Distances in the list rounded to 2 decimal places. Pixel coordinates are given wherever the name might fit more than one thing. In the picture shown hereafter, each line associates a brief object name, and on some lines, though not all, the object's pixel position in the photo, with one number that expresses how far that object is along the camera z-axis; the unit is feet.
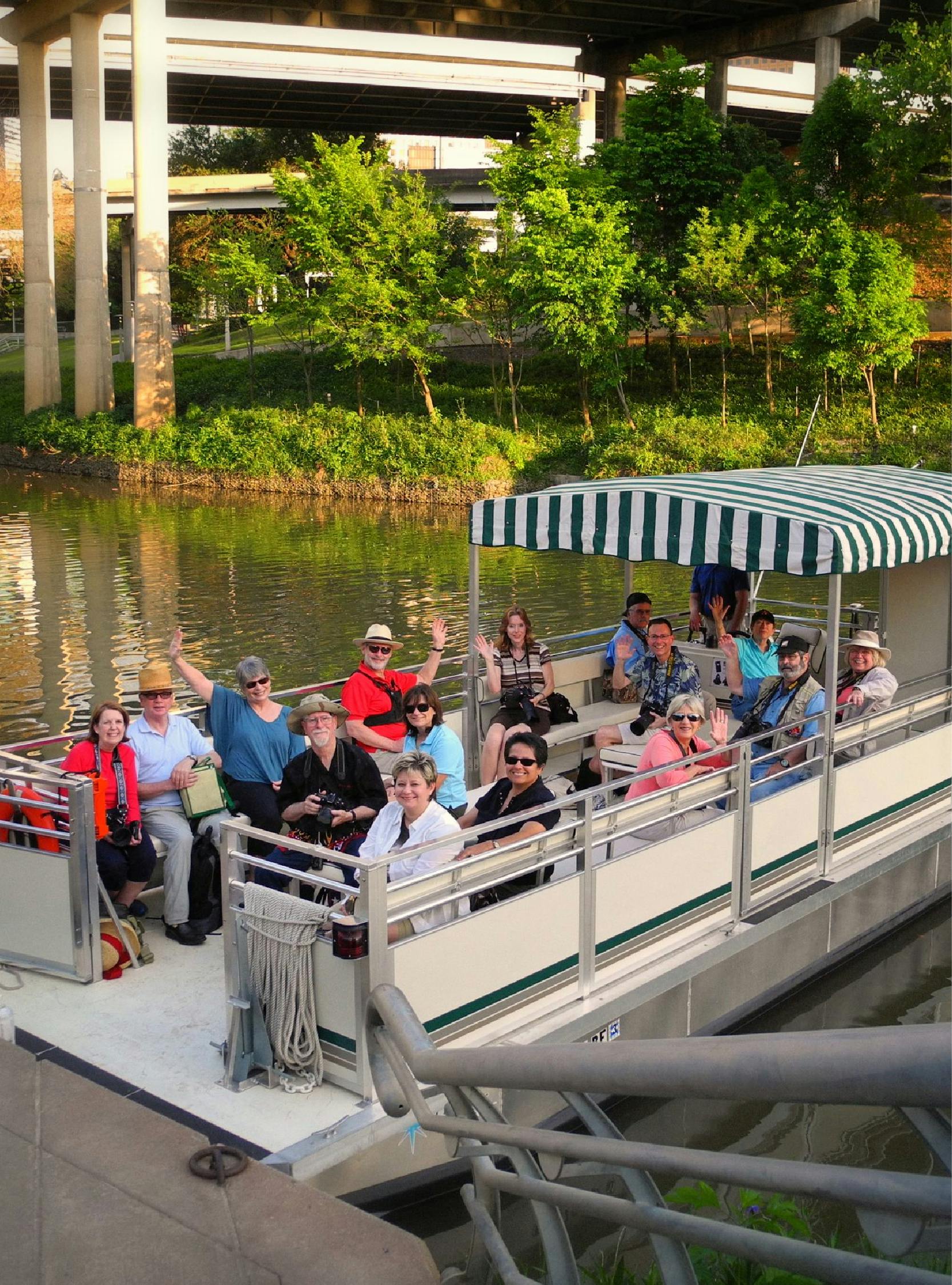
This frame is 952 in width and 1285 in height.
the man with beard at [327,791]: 23.68
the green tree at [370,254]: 142.31
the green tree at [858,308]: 121.60
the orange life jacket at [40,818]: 22.02
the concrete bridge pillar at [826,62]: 161.17
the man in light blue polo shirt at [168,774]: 23.77
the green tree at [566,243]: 131.64
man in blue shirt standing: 37.50
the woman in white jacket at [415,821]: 20.59
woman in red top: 23.08
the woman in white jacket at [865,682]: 29.01
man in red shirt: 29.01
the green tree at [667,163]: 144.25
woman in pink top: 23.68
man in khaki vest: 26.43
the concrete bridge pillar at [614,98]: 191.62
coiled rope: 18.08
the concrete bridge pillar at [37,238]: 175.32
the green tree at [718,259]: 132.16
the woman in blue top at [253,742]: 25.76
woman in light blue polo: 25.53
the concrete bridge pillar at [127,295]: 237.43
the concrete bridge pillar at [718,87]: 180.55
